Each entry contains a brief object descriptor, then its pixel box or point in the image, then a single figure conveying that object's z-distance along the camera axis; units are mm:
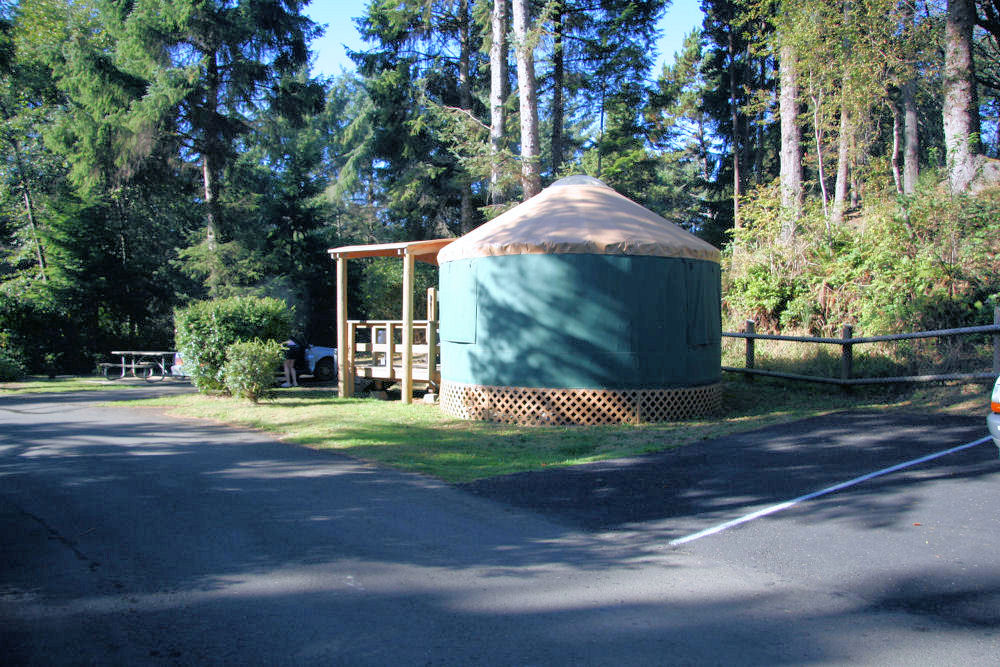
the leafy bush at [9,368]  17469
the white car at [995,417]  4977
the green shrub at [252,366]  11711
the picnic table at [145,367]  17797
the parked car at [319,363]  17703
